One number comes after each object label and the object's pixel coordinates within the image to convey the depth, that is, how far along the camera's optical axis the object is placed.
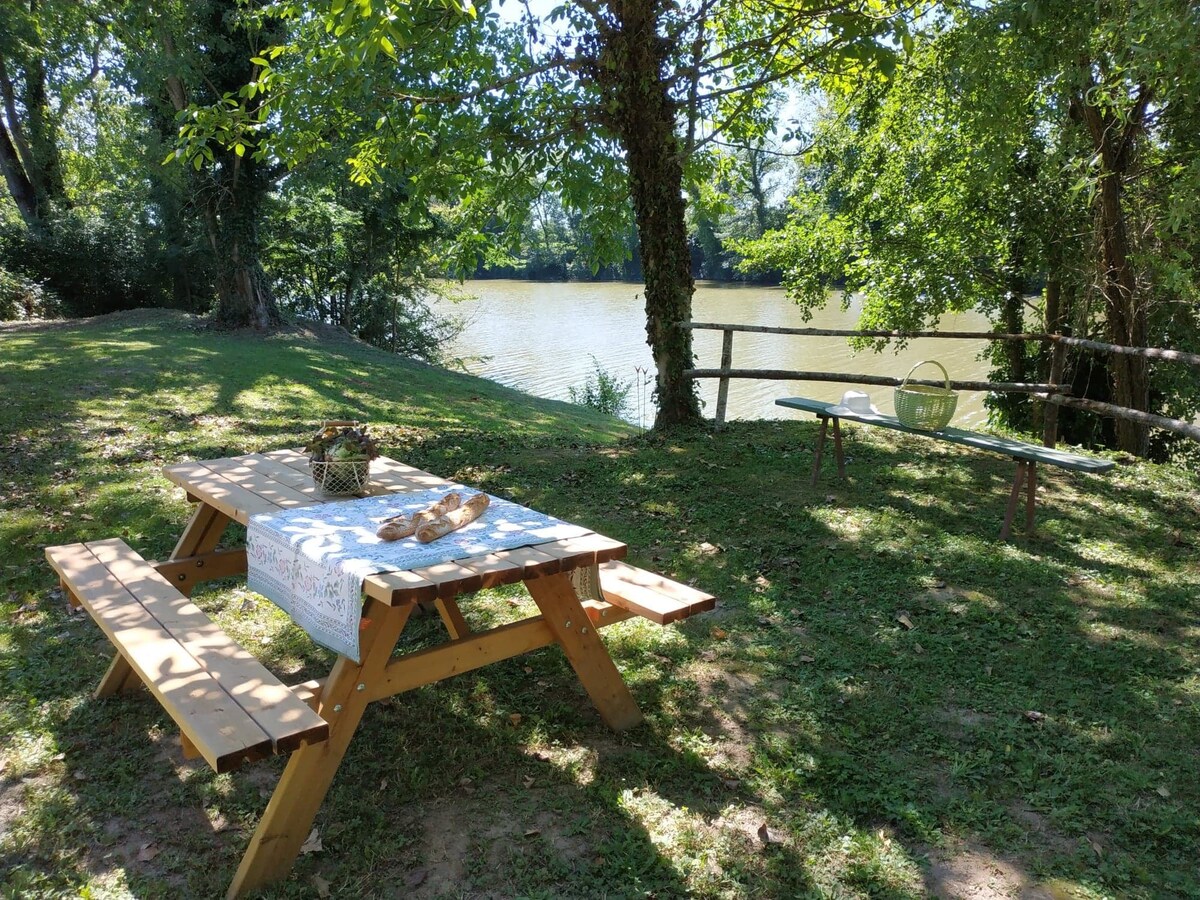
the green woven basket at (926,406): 5.25
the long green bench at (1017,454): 4.67
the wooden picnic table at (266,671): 2.20
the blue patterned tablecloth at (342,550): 2.53
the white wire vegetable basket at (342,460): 3.33
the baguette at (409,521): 2.77
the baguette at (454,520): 2.78
